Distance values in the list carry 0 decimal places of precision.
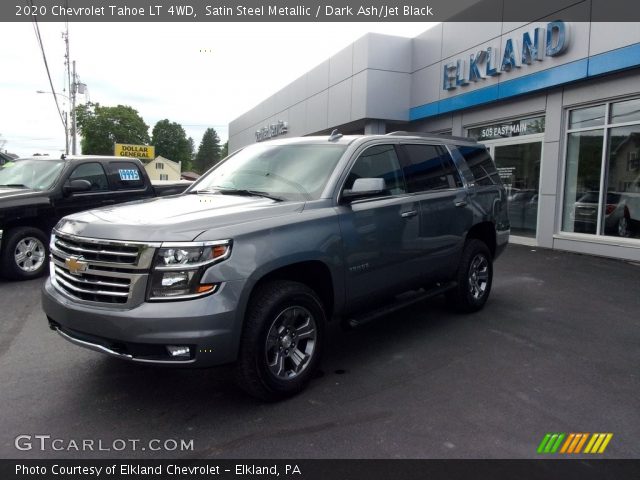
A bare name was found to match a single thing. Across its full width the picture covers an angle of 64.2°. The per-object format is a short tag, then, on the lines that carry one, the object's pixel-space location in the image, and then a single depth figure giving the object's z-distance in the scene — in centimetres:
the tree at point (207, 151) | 12656
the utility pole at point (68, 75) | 3375
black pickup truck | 755
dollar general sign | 5680
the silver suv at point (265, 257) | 318
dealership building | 980
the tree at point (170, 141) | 10738
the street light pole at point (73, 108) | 3678
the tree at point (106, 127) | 6981
